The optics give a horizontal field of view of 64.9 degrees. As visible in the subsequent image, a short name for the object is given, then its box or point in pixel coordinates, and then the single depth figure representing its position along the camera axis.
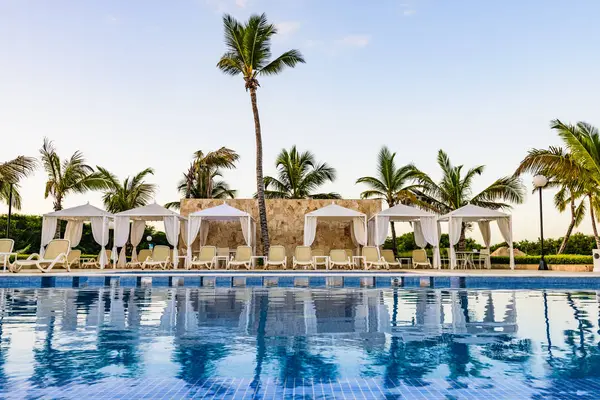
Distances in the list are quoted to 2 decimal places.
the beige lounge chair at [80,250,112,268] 16.11
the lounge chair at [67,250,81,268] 14.99
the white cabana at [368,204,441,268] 15.64
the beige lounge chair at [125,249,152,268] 15.96
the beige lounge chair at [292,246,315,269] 15.00
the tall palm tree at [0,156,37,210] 16.33
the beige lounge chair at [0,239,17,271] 12.63
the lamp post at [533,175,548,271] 14.97
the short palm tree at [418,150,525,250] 18.98
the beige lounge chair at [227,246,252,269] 15.26
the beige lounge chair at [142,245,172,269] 15.23
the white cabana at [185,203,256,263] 15.41
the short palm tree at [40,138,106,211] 19.19
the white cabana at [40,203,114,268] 15.28
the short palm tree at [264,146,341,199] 21.95
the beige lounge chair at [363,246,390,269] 15.18
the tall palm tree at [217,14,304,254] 16.59
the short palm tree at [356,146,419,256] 20.58
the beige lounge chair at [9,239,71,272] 12.27
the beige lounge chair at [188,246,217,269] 15.29
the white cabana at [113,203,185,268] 15.54
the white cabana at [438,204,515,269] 15.36
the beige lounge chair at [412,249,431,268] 16.62
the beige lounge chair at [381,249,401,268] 16.27
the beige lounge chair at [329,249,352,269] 15.24
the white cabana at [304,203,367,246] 15.63
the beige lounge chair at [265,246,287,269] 15.20
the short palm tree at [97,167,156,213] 23.48
